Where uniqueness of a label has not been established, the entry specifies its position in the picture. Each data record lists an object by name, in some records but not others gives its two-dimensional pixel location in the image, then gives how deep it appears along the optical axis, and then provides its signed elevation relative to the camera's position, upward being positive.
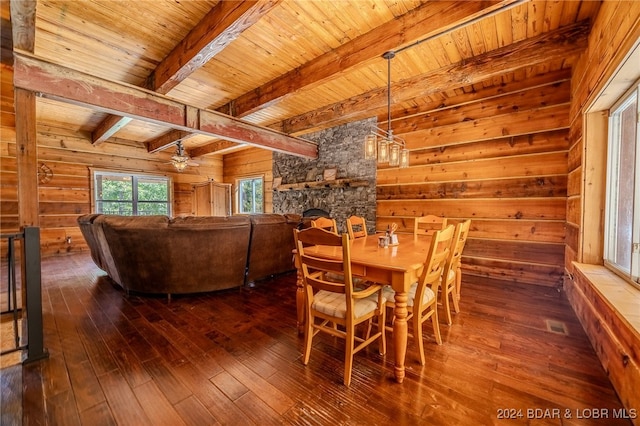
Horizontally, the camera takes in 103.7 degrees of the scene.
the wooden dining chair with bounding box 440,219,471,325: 2.09 -0.64
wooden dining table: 1.59 -0.44
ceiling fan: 5.36 +1.00
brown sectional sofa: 2.74 -0.52
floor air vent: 2.18 -1.09
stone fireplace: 5.08 +0.60
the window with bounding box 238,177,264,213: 7.80 +0.32
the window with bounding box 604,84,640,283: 1.78 +0.13
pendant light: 2.32 +0.53
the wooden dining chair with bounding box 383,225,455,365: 1.67 -0.64
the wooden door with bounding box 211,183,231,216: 7.91 +0.20
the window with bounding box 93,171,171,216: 6.45 +0.32
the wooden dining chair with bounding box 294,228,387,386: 1.55 -0.66
